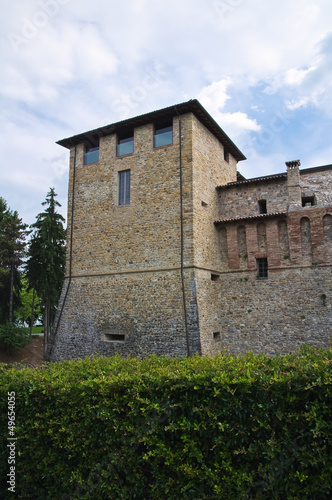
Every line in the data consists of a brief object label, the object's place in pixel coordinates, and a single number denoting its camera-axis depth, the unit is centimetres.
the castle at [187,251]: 1410
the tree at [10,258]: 2588
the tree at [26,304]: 3466
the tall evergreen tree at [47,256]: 2347
